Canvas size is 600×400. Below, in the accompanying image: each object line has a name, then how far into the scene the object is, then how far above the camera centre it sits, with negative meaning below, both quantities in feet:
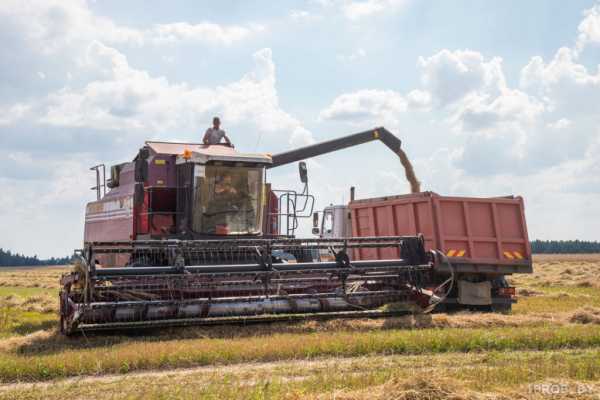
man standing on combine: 42.04 +10.48
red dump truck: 40.55 +3.32
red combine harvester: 30.07 +2.57
